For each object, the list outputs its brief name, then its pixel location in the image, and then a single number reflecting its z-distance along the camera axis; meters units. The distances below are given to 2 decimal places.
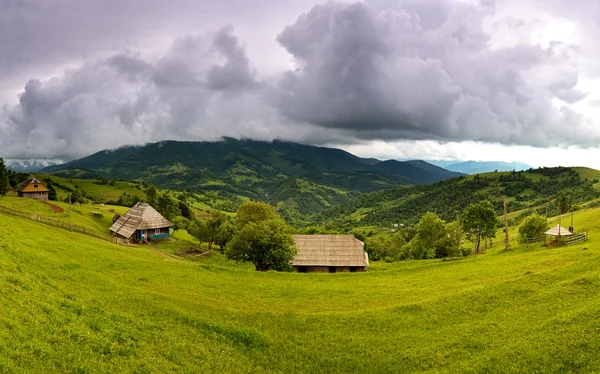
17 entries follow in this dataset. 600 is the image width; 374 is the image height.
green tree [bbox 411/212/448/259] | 86.57
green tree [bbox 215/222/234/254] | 85.25
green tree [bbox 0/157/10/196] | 97.69
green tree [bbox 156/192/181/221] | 112.25
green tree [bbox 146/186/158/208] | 114.69
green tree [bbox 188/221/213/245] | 87.38
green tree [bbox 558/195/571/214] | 133.76
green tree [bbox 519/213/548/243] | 76.62
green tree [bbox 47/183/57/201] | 131.00
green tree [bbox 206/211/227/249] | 86.38
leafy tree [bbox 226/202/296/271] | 56.81
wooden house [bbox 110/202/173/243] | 84.00
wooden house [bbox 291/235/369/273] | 68.19
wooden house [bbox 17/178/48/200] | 116.28
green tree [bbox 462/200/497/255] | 77.50
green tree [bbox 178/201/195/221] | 155.25
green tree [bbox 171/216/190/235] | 103.50
